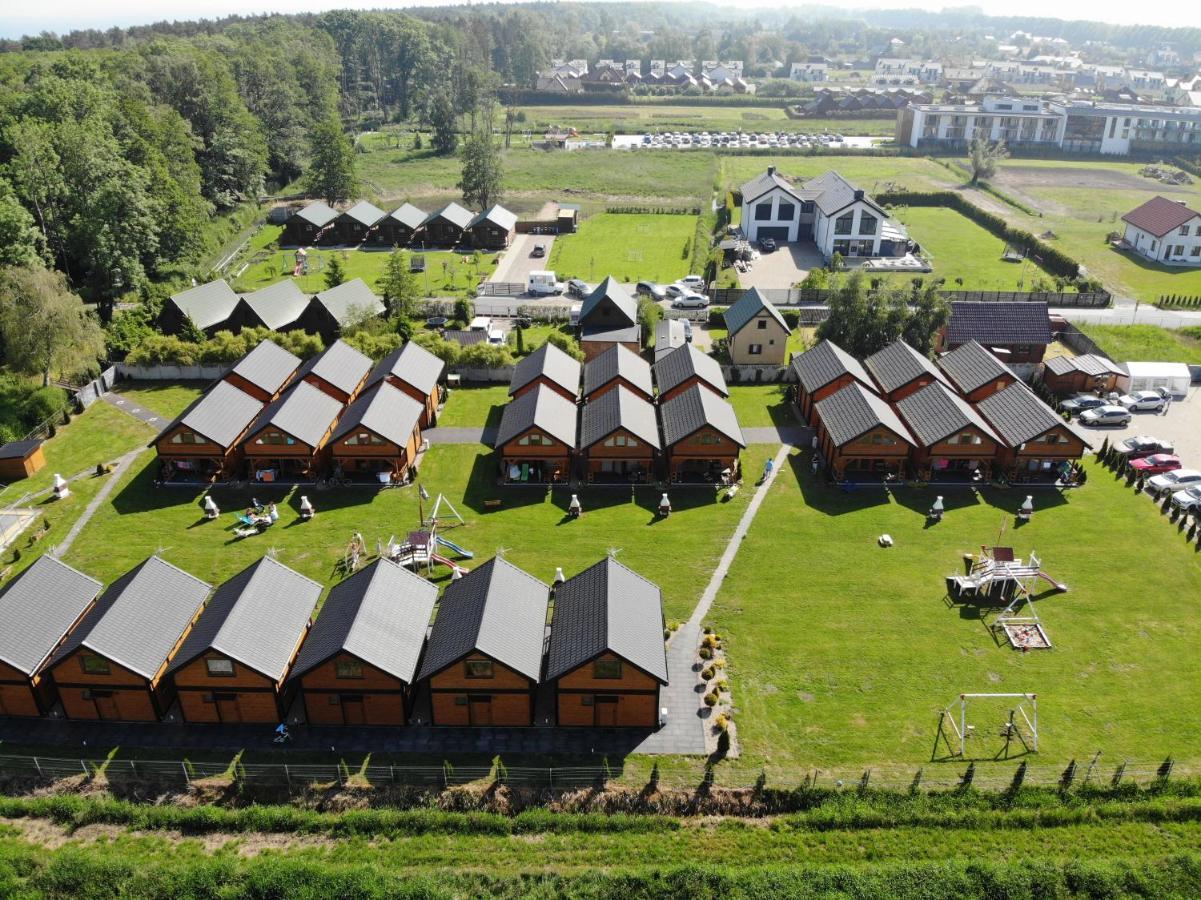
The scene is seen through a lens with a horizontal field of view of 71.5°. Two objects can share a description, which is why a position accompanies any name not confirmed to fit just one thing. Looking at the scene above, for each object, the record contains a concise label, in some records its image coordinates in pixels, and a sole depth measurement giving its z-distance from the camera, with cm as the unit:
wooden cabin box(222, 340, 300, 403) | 5381
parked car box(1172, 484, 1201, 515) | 4647
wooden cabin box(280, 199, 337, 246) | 9556
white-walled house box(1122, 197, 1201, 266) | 8881
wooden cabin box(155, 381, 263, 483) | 4844
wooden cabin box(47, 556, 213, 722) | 3184
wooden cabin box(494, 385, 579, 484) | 4844
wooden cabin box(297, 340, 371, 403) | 5369
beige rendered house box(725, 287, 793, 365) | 6319
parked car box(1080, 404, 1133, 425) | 5666
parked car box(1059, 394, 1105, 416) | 5838
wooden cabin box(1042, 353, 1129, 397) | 6031
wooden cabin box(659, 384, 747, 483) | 4866
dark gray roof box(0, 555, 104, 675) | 3253
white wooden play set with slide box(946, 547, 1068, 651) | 3794
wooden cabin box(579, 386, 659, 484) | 4838
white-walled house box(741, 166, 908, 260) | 8994
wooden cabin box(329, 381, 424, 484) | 4819
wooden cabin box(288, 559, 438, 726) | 3162
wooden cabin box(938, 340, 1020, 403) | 5531
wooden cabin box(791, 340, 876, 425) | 5434
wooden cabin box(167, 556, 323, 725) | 3170
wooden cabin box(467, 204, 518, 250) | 9475
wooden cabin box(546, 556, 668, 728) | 3147
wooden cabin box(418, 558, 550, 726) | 3162
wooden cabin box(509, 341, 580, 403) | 5378
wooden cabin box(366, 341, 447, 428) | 5331
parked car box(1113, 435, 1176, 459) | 5234
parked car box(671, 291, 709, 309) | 7594
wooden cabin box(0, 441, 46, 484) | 4969
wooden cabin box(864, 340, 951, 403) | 5456
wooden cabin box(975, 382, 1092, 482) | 4891
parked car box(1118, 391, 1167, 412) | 5822
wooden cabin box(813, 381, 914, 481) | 4875
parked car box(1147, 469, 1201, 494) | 4831
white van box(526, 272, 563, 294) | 8000
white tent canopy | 5997
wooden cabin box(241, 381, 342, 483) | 4831
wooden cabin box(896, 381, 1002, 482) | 4912
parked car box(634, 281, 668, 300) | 7888
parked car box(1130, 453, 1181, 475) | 5047
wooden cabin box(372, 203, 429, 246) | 9519
